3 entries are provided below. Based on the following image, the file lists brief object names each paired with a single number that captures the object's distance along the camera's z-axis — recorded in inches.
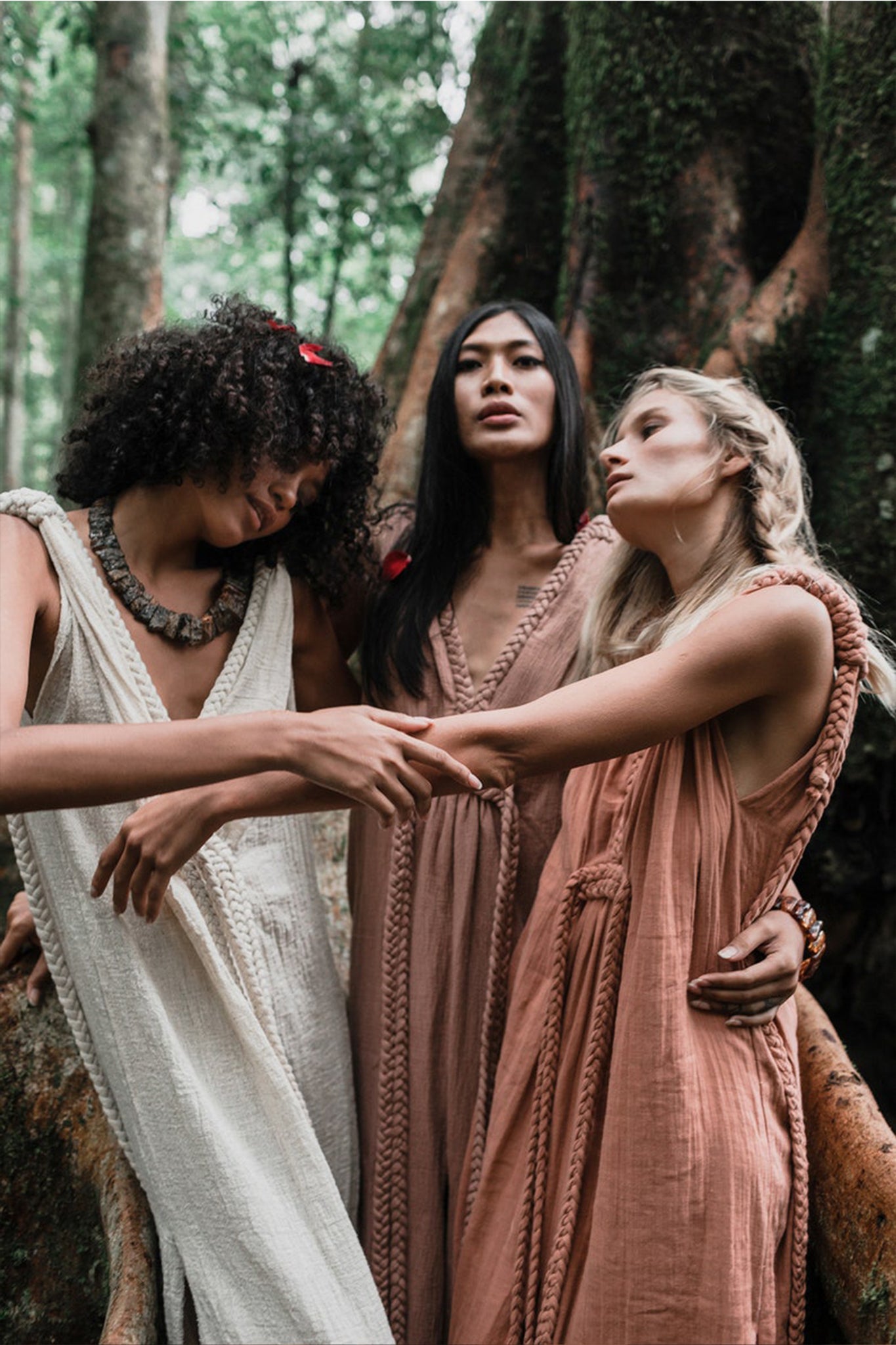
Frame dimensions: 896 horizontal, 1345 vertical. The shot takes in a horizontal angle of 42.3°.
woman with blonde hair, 81.8
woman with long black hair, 108.7
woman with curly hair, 86.0
